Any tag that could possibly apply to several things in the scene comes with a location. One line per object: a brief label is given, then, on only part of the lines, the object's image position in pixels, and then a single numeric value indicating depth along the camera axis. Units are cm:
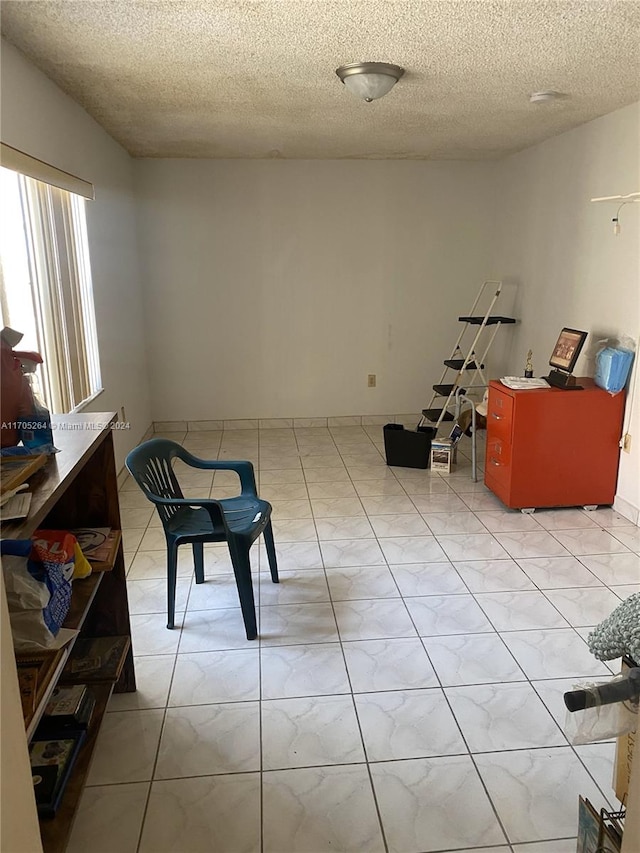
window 256
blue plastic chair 237
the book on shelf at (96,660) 193
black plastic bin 433
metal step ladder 448
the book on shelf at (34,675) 130
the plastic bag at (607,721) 117
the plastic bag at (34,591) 131
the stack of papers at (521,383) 355
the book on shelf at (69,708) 174
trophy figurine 380
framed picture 360
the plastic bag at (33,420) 152
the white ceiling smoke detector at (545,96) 302
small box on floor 430
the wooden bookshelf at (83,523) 140
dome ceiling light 257
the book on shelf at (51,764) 151
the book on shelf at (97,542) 179
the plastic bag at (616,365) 336
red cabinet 344
